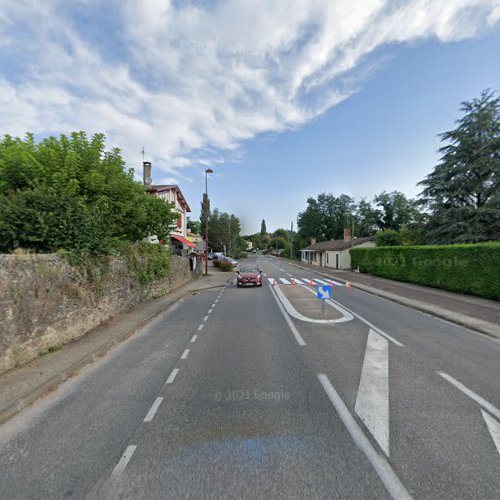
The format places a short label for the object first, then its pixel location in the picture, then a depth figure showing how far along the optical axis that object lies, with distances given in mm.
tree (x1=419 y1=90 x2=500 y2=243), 20619
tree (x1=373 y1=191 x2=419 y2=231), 51000
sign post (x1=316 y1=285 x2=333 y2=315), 9275
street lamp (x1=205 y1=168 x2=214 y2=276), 25298
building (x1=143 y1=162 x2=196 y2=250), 25609
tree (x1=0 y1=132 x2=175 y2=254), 7105
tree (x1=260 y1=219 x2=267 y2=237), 169762
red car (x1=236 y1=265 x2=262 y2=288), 18656
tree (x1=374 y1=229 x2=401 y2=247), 37500
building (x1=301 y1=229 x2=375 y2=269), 37969
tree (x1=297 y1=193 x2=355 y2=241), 68500
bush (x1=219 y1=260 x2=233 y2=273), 33062
